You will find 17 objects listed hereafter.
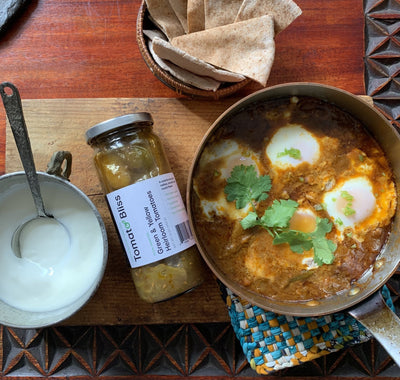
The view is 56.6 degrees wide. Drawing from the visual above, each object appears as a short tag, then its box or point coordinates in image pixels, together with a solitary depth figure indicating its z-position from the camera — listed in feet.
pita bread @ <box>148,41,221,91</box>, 1.17
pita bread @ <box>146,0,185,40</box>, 1.17
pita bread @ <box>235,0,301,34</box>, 1.15
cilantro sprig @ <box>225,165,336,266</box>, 1.13
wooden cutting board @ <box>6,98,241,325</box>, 1.26
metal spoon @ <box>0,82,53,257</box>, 1.01
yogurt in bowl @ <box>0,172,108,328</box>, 1.13
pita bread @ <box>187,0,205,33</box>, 1.16
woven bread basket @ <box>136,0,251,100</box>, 1.18
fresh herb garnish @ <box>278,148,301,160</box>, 1.18
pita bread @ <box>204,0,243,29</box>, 1.15
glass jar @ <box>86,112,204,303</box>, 1.08
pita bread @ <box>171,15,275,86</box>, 1.14
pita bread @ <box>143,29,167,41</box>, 1.19
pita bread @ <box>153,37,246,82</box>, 1.09
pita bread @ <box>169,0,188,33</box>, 1.19
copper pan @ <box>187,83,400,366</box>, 1.01
